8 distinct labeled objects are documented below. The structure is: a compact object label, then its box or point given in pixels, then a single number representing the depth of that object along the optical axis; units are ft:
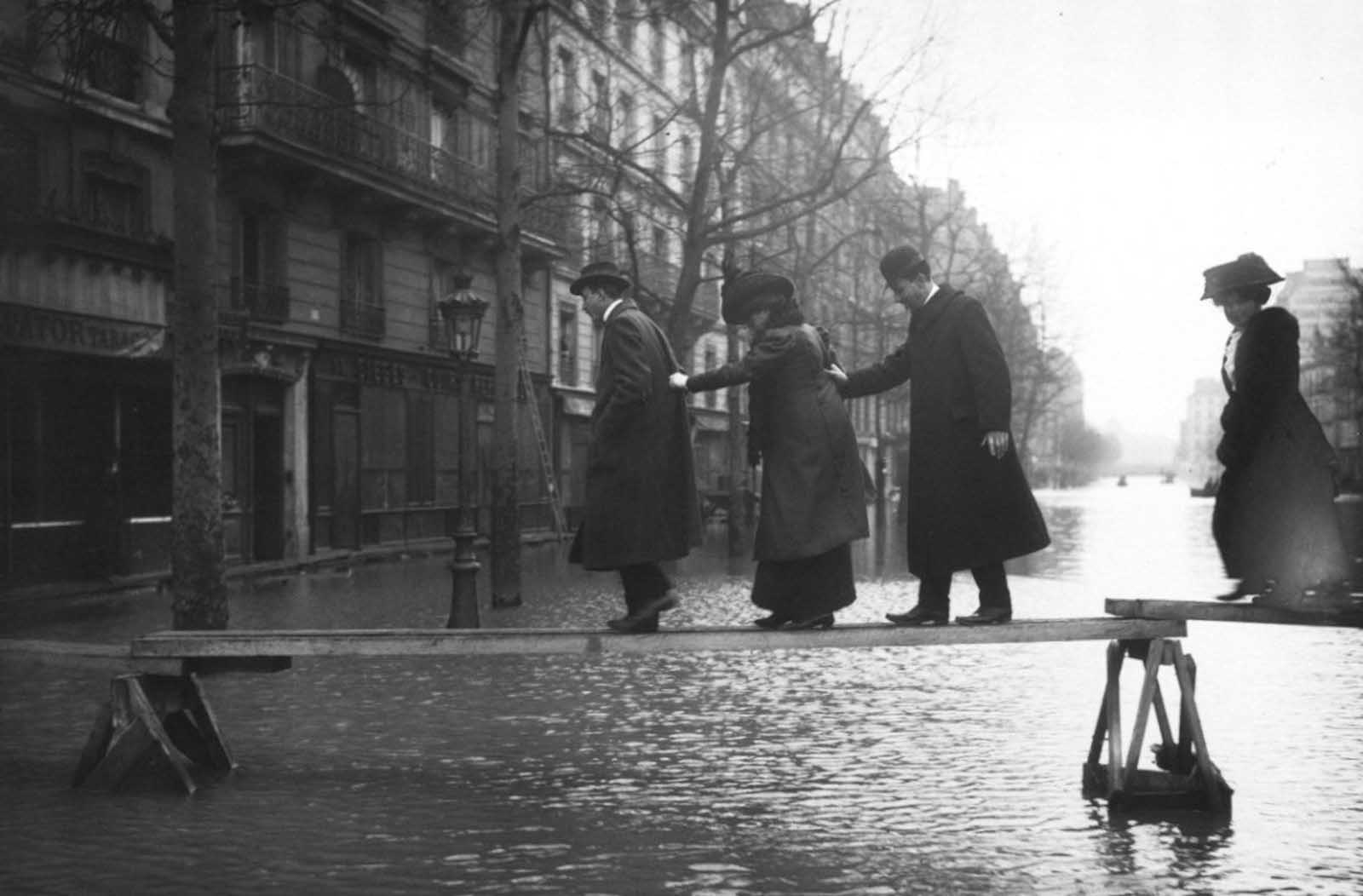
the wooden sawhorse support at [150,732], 21.56
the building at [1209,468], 584.07
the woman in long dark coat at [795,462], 22.79
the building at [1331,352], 188.95
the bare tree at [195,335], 37.88
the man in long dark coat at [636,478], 23.47
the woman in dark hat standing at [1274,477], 21.17
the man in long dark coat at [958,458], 22.31
